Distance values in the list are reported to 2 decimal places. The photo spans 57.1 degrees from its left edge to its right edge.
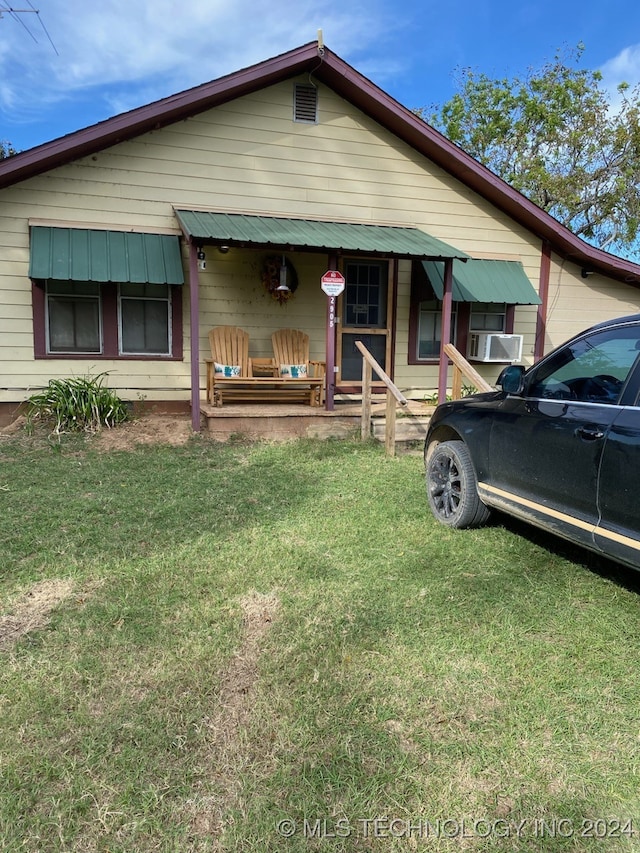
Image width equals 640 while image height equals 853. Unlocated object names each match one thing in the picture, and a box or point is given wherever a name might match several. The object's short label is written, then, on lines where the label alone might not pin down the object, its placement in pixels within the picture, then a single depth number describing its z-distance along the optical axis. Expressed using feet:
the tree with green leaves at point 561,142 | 69.00
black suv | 10.16
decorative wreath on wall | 30.99
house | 27.40
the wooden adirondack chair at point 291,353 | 31.22
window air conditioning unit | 34.60
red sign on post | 27.86
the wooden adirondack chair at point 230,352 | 29.81
